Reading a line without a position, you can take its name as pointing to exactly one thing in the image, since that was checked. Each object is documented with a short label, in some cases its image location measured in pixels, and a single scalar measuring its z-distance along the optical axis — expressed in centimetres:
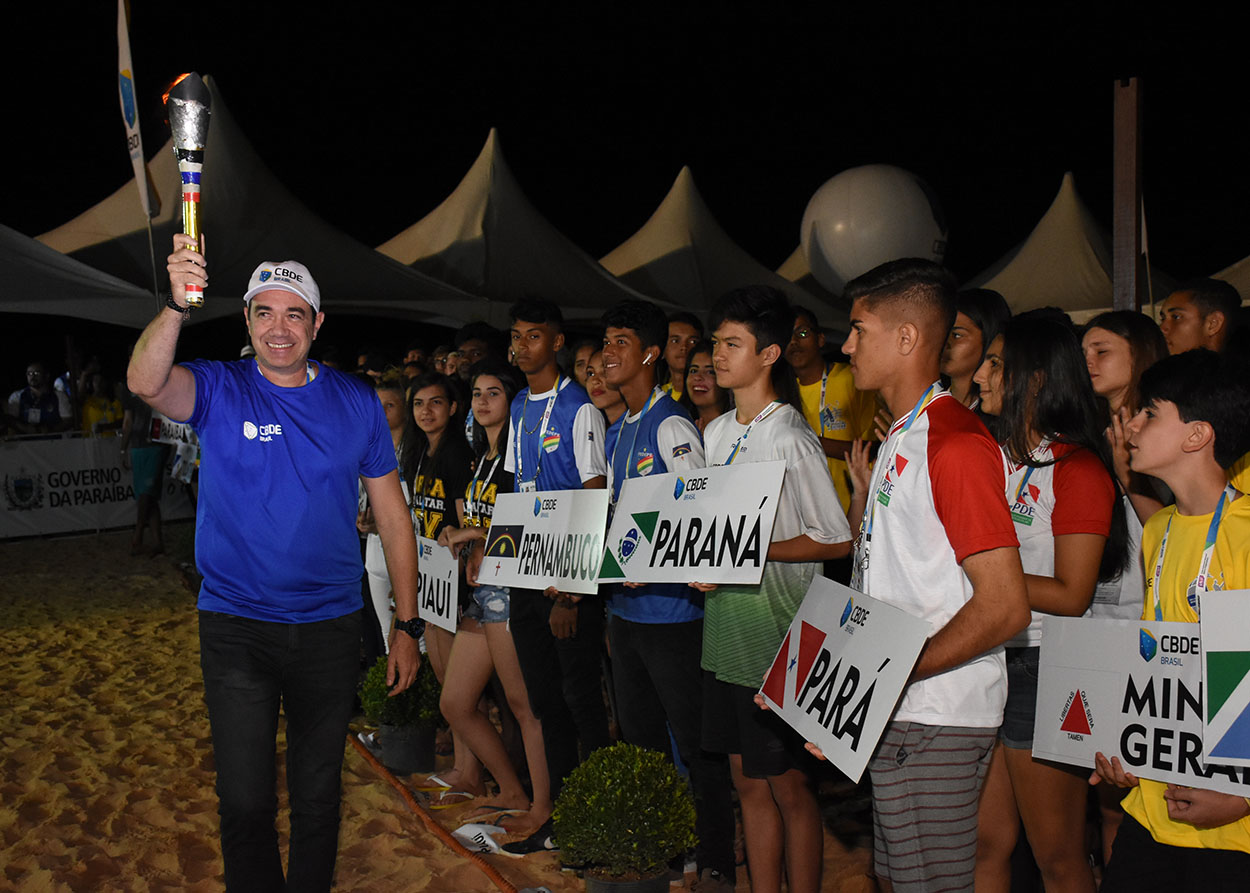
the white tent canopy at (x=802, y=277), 1778
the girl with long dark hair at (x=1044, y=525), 288
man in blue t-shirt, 323
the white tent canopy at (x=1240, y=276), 1252
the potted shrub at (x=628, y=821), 386
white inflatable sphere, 855
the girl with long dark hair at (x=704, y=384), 532
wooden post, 455
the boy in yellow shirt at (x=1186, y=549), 228
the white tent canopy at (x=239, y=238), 1302
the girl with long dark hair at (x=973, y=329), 387
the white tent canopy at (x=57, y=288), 1149
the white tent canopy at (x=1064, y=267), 1509
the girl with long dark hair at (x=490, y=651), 479
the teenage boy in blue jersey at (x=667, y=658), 405
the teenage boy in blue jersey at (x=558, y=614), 457
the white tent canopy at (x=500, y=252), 1578
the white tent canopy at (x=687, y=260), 1739
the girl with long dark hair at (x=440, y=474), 529
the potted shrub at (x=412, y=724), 568
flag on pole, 306
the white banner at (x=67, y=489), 1381
